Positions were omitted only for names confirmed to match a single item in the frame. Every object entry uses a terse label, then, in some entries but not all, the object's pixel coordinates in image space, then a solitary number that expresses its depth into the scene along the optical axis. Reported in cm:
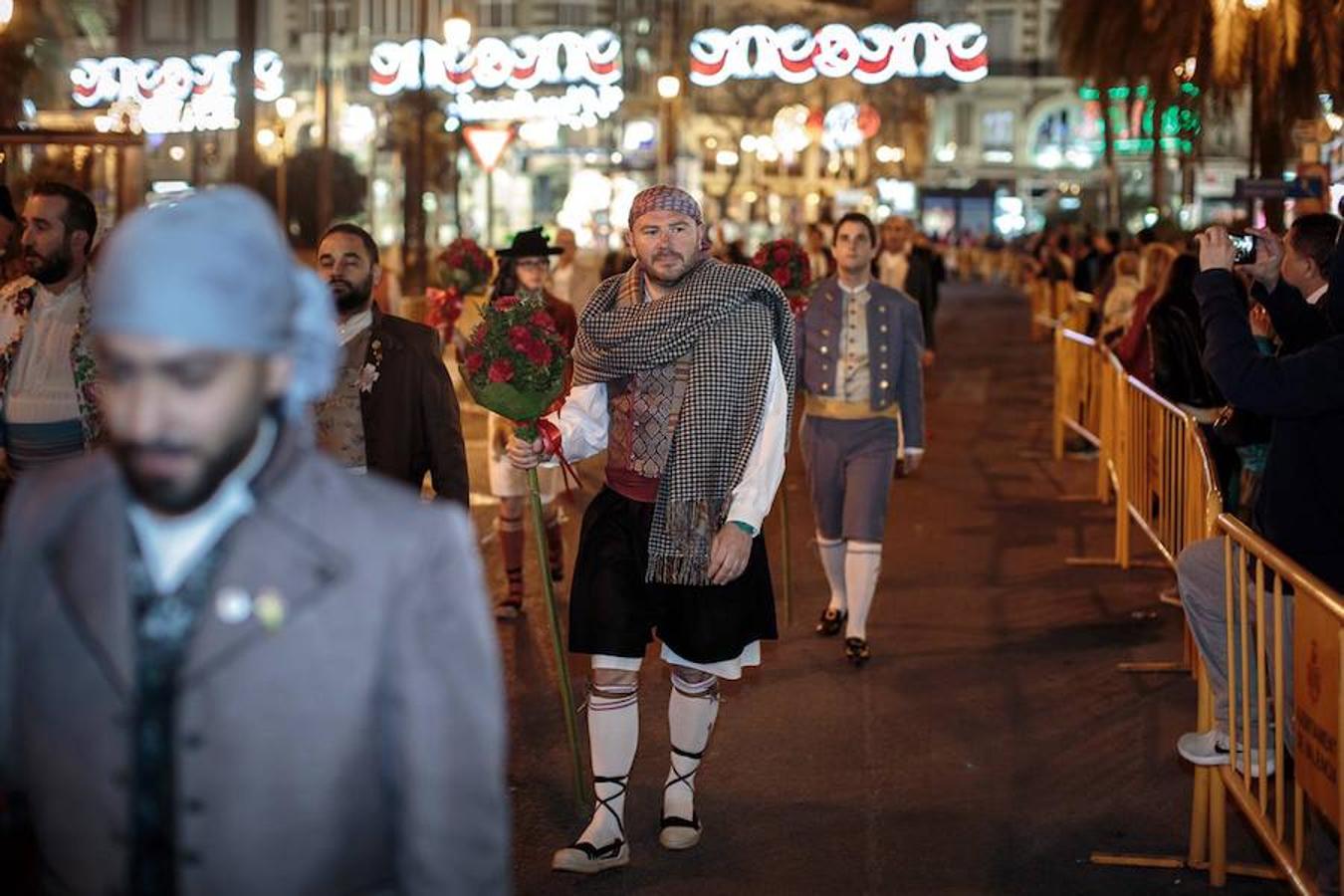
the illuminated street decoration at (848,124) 5150
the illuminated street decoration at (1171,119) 2409
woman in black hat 1017
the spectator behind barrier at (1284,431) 539
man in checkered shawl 590
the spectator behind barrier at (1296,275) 662
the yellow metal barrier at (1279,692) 456
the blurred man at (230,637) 256
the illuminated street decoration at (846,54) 3762
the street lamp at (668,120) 3844
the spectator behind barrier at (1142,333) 1157
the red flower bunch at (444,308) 1215
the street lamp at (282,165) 2867
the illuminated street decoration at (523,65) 4581
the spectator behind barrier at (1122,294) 1692
